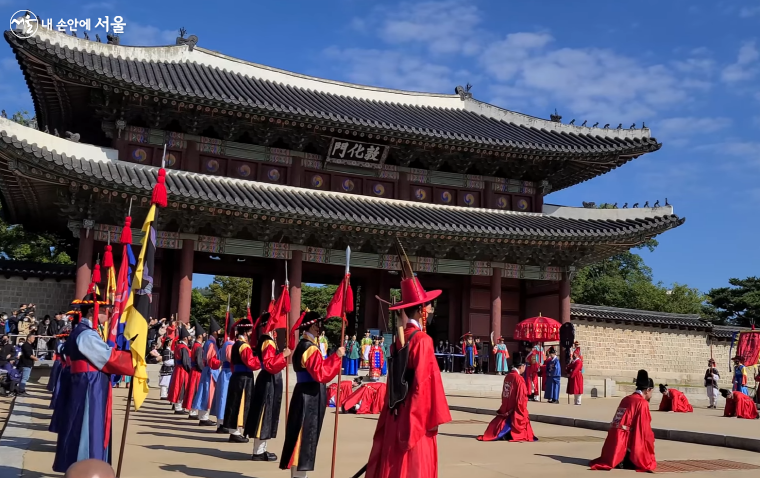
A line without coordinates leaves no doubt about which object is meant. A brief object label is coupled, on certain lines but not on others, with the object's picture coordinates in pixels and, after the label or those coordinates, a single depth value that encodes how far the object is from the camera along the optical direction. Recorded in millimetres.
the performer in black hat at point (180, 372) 13742
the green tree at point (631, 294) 45562
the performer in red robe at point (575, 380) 19391
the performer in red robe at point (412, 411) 5625
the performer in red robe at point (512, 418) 11062
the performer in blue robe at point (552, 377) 19672
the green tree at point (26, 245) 32344
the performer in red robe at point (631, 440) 8586
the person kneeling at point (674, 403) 18219
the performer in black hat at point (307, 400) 7352
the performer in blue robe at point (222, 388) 11570
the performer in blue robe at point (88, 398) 6809
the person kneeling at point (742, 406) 16906
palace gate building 19047
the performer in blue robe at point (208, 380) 12109
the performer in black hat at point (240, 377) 9844
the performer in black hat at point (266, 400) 8680
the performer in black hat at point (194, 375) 13125
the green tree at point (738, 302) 40669
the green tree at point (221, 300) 40875
